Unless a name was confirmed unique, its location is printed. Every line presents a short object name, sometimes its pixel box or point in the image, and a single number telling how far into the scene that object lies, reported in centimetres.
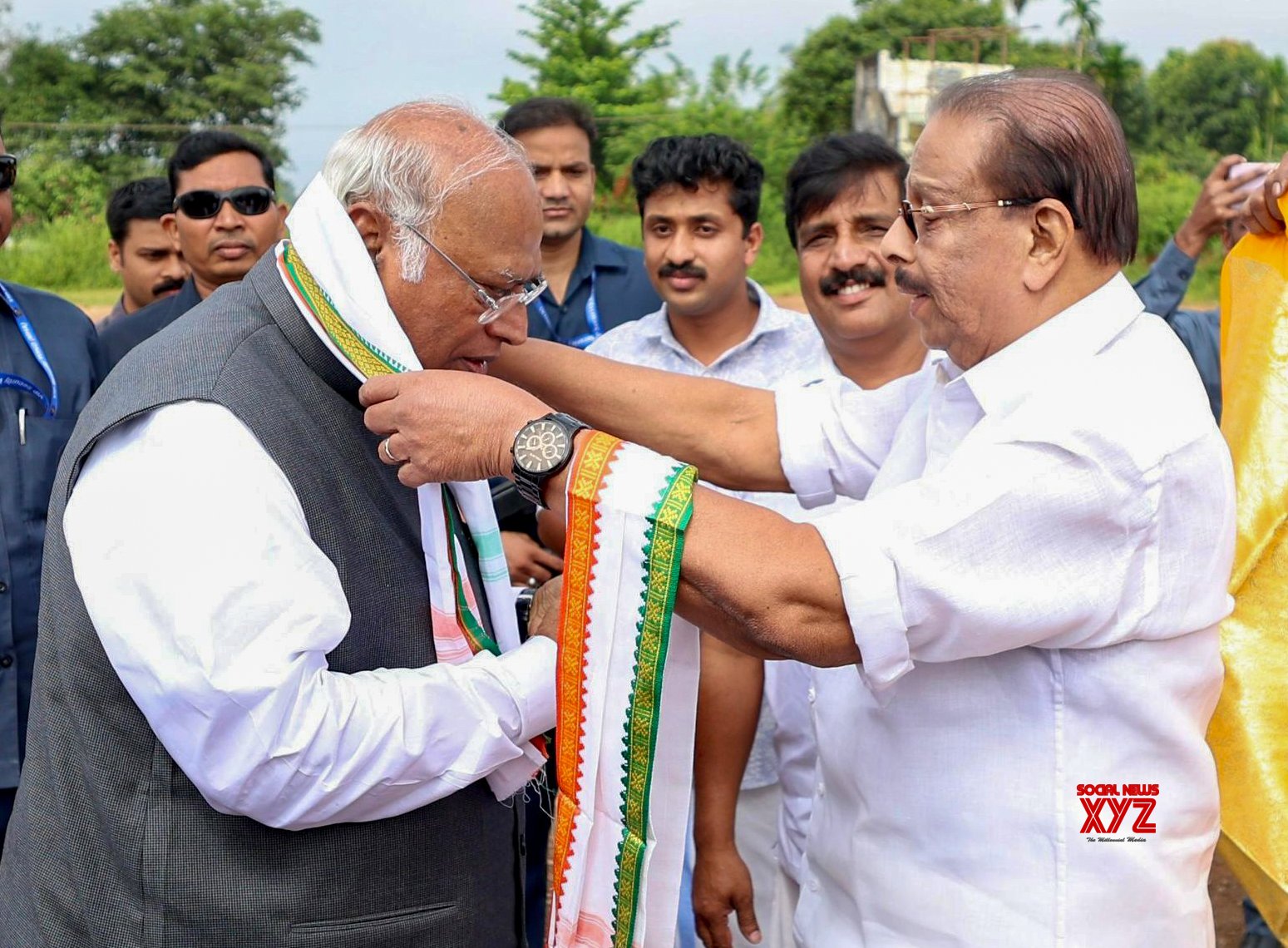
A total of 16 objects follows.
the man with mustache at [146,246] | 603
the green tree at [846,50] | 3594
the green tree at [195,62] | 2994
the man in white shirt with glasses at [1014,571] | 186
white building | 2869
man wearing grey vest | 193
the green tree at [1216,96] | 3419
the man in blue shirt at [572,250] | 519
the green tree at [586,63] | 2847
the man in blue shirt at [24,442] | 329
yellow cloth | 259
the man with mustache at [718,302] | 377
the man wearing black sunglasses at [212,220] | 473
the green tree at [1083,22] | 3247
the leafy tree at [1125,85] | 2998
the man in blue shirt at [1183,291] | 396
